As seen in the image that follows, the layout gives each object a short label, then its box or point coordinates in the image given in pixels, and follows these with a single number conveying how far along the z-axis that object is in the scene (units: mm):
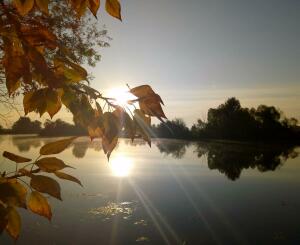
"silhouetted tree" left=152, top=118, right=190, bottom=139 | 97375
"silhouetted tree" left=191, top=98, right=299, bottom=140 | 84625
